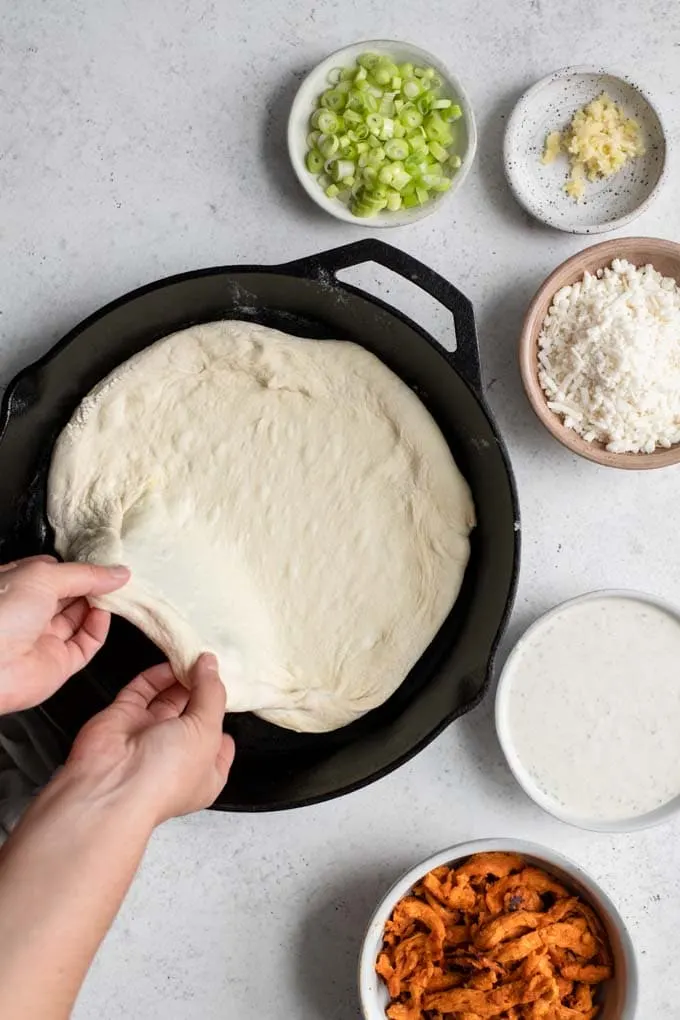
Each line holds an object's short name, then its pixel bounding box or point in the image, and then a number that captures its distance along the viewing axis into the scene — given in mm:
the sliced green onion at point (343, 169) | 1490
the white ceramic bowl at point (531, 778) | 1480
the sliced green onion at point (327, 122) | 1487
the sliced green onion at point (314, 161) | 1503
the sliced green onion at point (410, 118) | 1489
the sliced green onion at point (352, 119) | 1483
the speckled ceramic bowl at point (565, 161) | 1511
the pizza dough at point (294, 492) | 1462
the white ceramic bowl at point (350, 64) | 1489
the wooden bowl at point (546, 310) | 1438
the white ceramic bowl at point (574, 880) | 1418
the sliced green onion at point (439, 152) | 1505
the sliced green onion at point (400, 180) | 1474
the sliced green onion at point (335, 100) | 1498
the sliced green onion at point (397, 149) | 1479
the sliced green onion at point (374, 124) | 1479
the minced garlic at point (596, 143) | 1506
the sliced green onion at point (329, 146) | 1480
